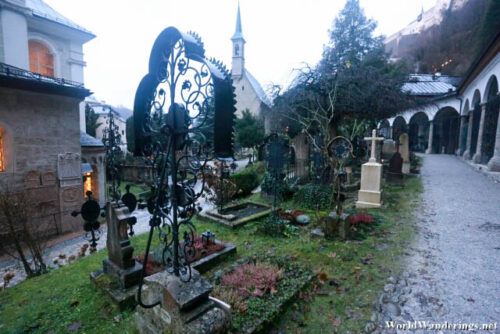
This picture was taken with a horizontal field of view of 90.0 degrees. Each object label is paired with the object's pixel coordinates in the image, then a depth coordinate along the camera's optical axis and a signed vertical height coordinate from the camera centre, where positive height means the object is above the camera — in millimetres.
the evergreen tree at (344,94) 10602 +2102
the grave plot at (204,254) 4113 -2050
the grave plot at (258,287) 2727 -1894
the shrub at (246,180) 11459 -1894
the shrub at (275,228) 5625 -2001
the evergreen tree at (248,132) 24531 +825
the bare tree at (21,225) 6008 -2338
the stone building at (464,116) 12258 +2208
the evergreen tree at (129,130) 21012 +750
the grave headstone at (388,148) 15766 -341
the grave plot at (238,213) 6797 -2186
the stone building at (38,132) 8992 +214
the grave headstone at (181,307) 2160 -1525
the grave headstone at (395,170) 9789 -1088
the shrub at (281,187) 8930 -1680
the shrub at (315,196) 7617 -1721
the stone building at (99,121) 26469 +1930
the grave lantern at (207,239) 4855 -1929
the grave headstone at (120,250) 3611 -1655
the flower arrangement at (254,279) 3152 -1861
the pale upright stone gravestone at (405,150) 12340 -353
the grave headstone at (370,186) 7168 -1255
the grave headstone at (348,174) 10086 -1396
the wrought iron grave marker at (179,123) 2047 +151
